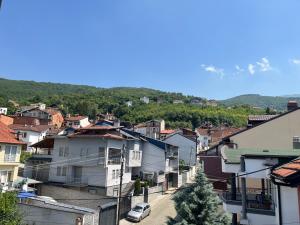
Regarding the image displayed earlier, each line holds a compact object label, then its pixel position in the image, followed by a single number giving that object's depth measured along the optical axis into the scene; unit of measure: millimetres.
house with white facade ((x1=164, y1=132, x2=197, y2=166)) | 52367
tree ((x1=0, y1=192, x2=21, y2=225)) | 13141
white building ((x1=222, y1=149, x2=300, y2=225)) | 6796
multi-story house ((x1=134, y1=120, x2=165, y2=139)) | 63342
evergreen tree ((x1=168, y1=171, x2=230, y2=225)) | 12415
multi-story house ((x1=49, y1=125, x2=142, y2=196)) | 28374
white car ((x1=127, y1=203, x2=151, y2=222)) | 23861
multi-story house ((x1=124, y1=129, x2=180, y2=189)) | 35946
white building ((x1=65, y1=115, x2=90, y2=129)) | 71143
